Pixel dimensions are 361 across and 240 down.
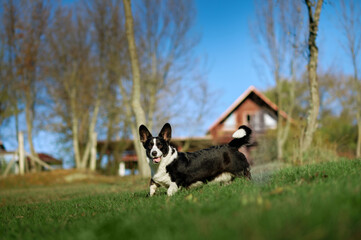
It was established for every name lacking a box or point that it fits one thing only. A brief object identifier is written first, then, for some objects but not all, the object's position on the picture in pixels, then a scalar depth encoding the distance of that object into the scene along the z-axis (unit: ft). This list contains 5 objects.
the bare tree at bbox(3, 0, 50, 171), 79.87
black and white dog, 19.67
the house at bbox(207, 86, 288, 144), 108.38
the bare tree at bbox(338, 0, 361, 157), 71.82
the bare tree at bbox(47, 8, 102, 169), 86.12
